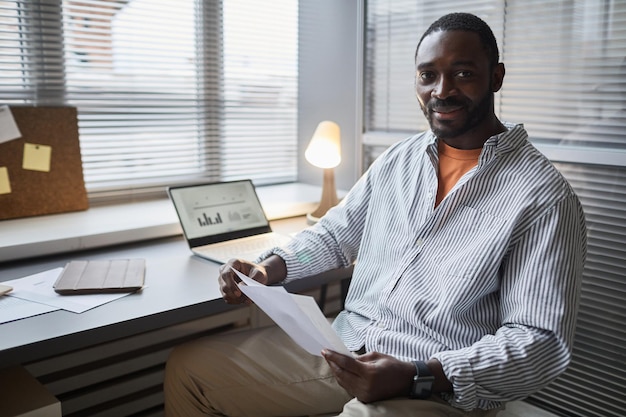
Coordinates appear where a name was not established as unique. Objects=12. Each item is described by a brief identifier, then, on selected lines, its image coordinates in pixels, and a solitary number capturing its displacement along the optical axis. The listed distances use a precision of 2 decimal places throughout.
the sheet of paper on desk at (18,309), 1.31
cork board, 2.00
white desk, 1.24
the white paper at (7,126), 1.98
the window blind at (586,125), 1.75
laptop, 1.85
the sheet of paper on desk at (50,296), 1.39
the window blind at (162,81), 2.13
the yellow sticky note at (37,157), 2.02
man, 1.19
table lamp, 2.12
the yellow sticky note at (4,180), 1.97
